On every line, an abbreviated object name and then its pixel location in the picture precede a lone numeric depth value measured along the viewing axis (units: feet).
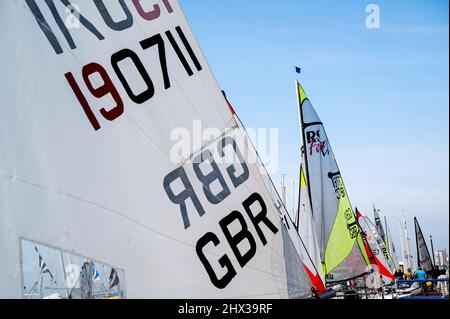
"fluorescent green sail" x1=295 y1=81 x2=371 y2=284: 36.04
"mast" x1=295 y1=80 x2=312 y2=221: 35.12
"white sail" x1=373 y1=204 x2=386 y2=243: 89.97
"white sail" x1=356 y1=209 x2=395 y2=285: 54.95
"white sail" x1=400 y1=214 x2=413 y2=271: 111.24
